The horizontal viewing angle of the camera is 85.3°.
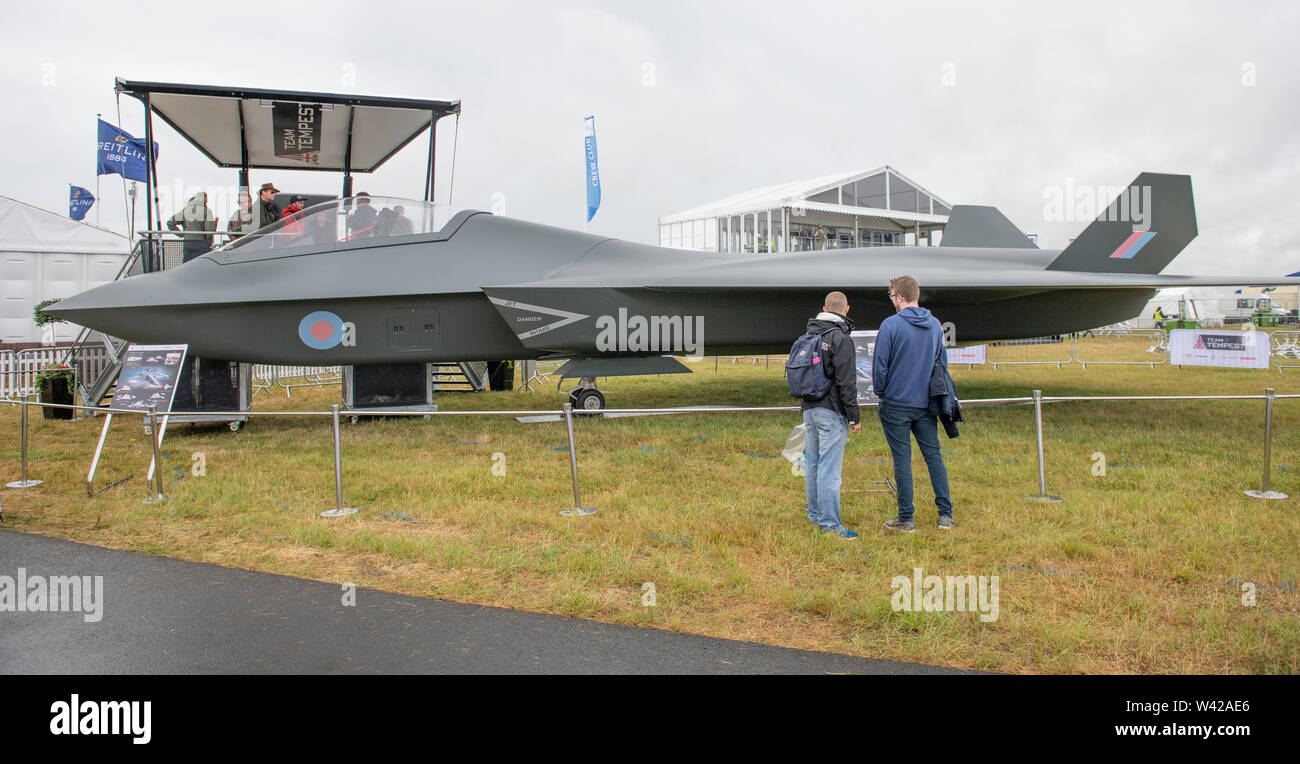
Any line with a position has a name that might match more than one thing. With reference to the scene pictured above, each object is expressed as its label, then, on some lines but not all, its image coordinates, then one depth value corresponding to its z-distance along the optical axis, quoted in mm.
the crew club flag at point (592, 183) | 21406
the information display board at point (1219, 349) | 15383
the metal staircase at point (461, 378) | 12609
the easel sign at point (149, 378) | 6898
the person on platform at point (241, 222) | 9758
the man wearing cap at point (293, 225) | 8102
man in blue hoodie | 4496
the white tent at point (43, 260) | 20859
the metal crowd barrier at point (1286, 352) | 19147
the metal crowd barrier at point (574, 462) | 5016
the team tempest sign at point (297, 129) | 10047
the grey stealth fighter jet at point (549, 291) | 7727
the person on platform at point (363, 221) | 8227
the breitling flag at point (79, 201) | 26797
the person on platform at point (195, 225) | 9312
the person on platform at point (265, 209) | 9617
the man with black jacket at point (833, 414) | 4406
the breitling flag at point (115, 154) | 15609
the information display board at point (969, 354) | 18828
